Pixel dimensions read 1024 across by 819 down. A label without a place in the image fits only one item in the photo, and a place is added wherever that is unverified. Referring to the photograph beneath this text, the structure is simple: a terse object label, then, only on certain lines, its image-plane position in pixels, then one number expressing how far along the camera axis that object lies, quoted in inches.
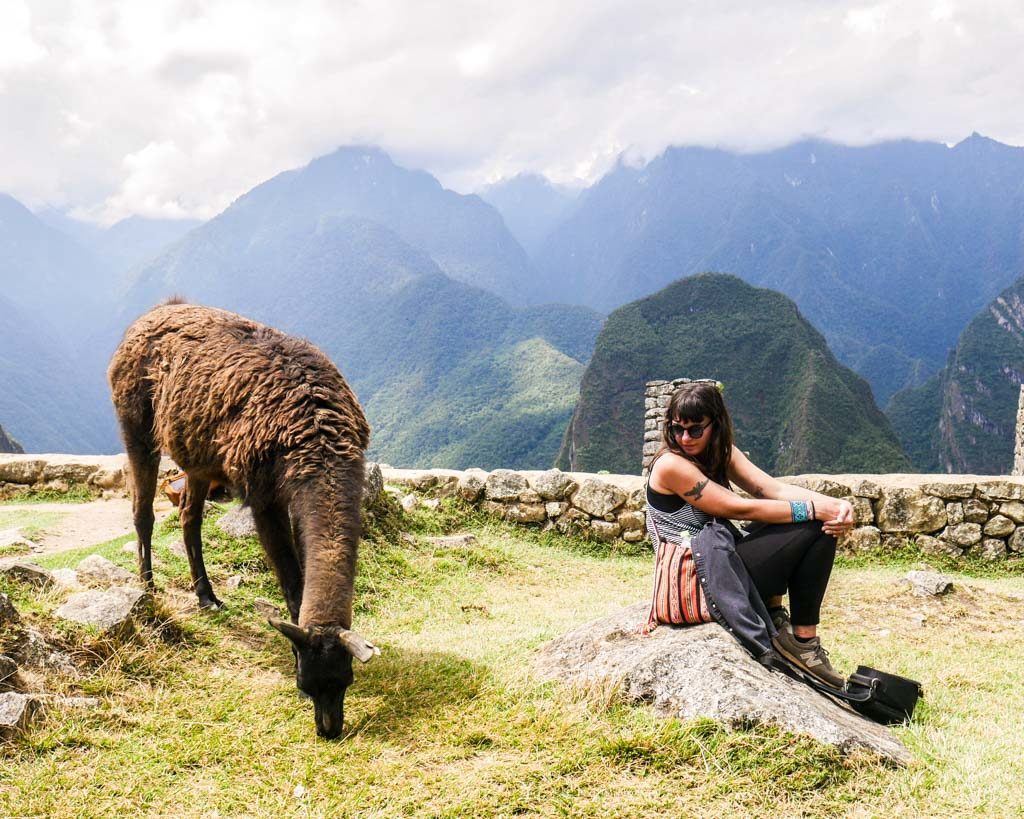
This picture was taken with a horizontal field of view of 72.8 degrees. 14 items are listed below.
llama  120.8
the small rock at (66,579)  173.8
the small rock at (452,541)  276.8
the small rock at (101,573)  180.2
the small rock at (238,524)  234.1
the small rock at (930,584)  244.4
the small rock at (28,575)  168.7
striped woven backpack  129.9
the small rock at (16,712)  110.9
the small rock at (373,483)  267.7
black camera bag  123.8
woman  129.8
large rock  106.6
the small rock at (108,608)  144.5
